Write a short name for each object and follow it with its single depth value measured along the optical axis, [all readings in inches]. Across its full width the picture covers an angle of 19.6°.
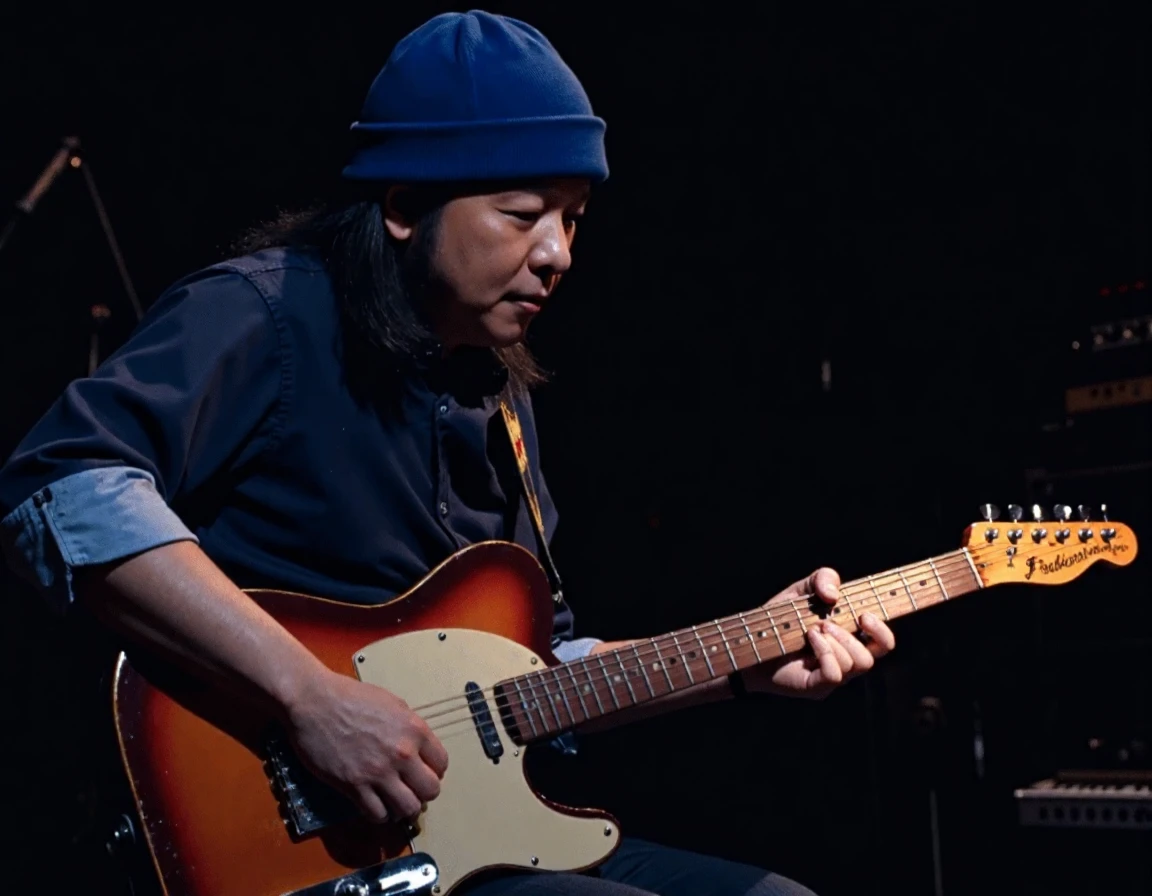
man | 107.0
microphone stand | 139.4
